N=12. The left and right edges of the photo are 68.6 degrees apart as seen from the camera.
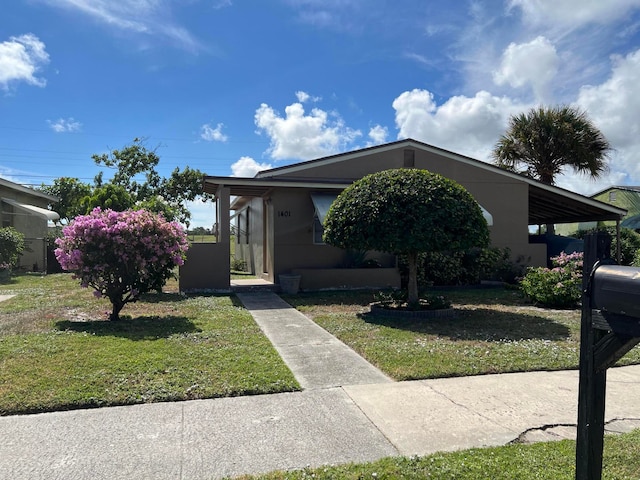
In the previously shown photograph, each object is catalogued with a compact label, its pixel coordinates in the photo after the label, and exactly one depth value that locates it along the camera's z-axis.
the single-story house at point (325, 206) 13.93
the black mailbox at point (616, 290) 1.99
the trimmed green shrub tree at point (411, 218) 9.27
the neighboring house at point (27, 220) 20.97
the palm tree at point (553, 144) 20.09
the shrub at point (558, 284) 11.02
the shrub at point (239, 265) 21.70
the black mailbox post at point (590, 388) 2.31
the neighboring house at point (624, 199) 26.09
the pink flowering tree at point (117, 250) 8.54
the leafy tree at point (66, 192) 29.08
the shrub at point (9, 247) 17.59
